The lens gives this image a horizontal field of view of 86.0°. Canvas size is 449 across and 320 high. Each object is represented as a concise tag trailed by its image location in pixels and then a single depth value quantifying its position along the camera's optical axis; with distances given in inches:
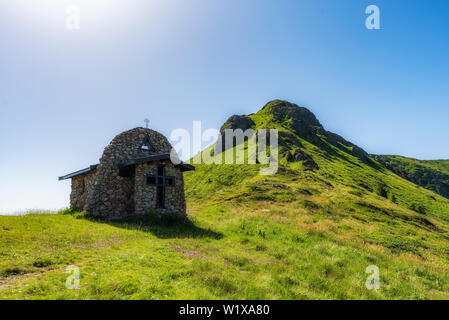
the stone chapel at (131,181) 841.5
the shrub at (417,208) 2191.7
